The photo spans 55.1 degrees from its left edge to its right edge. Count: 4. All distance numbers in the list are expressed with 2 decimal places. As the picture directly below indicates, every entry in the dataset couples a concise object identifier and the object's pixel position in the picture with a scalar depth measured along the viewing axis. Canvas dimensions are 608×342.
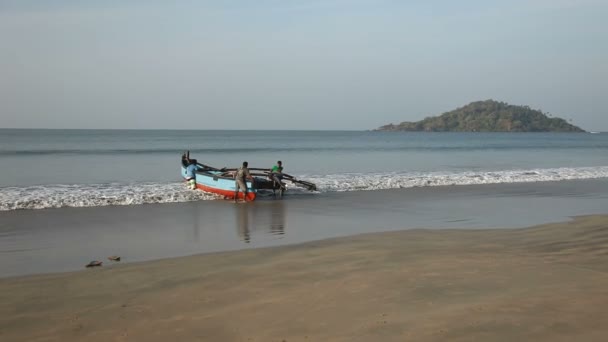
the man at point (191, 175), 21.62
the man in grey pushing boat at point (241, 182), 19.89
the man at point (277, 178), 20.98
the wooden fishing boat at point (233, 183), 20.17
